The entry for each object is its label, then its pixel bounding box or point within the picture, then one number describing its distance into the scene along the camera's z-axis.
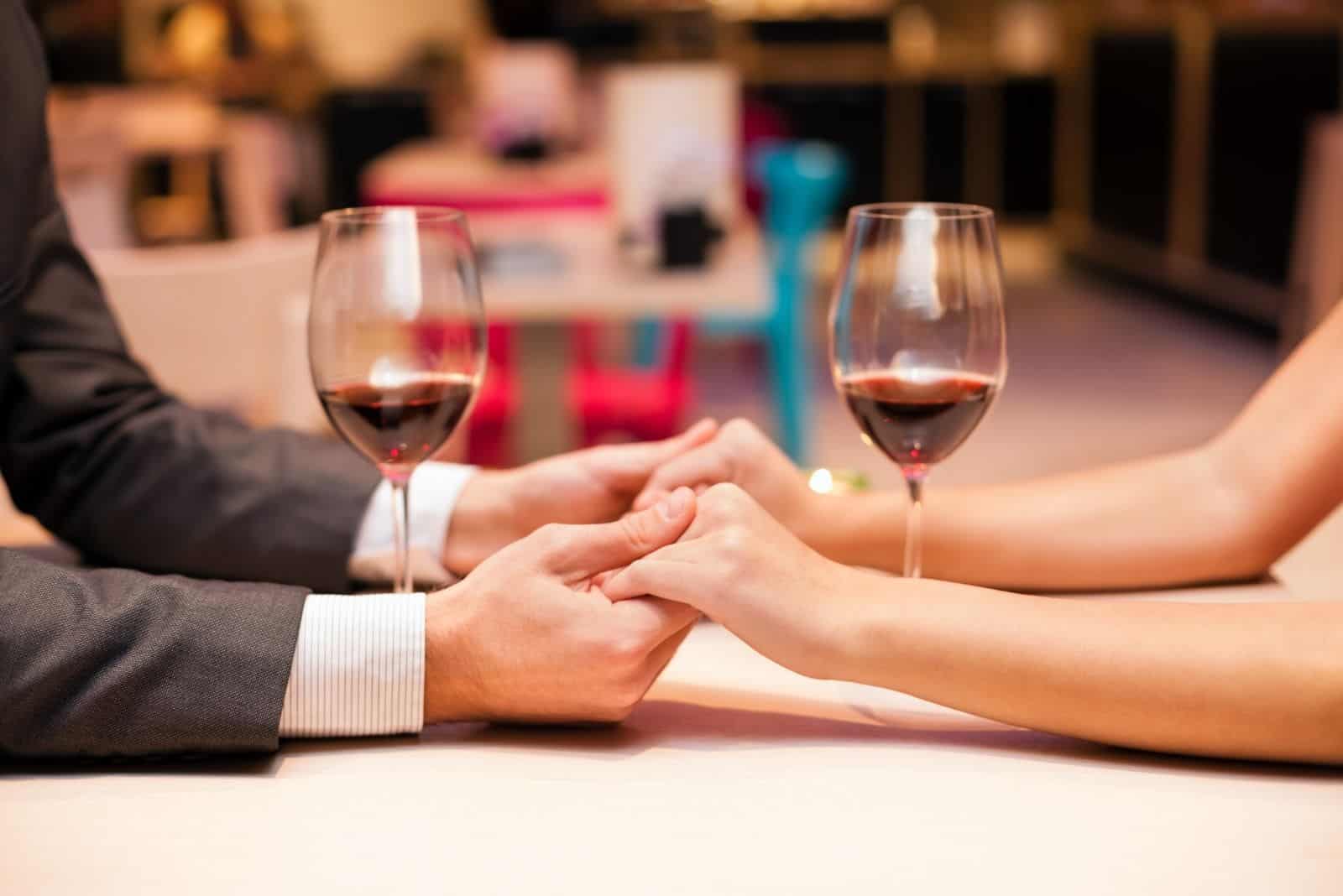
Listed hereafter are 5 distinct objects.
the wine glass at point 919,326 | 0.90
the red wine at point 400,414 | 0.90
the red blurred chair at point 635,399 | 3.17
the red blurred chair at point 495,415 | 3.30
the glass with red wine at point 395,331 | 0.89
